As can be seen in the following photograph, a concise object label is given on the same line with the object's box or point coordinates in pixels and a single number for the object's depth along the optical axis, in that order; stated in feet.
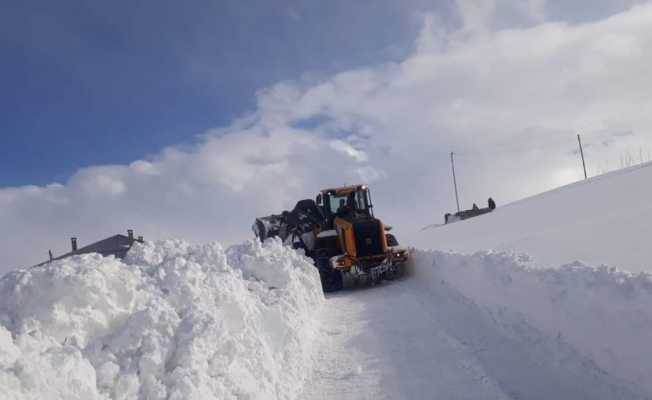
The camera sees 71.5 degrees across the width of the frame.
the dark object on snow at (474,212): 107.24
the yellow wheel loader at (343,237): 37.68
